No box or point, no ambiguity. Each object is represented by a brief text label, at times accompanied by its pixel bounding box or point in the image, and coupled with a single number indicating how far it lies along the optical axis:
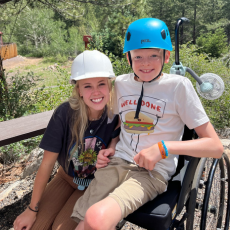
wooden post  4.21
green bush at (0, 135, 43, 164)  3.57
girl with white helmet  1.57
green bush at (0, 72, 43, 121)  4.30
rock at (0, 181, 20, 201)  2.59
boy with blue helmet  1.32
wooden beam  1.98
